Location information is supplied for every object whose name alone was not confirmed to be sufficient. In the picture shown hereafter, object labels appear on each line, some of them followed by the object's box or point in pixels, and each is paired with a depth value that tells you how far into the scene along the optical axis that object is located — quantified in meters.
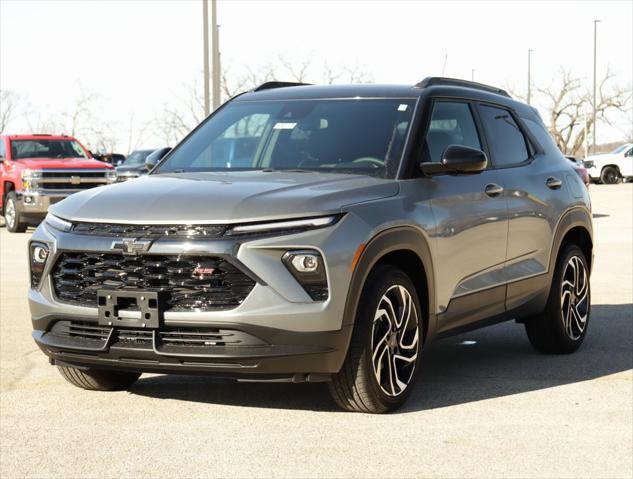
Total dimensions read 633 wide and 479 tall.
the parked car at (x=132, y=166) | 32.30
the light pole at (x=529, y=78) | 84.43
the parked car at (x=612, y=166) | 49.59
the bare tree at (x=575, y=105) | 90.81
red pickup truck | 23.23
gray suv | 5.85
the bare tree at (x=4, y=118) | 90.53
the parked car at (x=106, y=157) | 26.01
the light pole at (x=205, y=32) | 24.26
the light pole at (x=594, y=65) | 73.19
